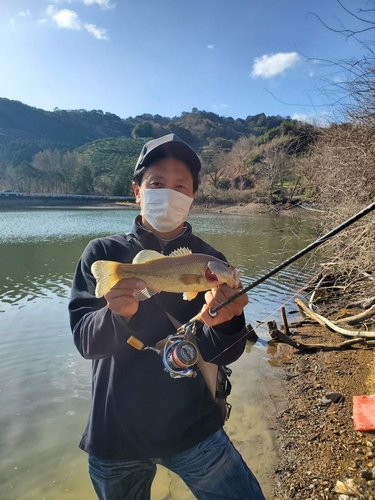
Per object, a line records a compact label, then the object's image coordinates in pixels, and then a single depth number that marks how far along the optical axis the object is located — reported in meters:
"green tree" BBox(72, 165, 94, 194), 86.23
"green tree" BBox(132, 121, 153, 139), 163.88
